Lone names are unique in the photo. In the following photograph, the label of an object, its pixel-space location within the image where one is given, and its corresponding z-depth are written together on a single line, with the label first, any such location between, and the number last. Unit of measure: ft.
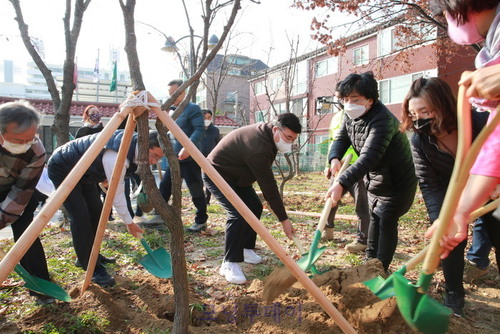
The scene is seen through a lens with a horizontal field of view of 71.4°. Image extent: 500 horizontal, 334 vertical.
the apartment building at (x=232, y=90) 107.34
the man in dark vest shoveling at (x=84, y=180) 8.51
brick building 50.29
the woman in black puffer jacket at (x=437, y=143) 6.97
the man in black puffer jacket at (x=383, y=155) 8.76
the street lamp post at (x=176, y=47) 19.34
